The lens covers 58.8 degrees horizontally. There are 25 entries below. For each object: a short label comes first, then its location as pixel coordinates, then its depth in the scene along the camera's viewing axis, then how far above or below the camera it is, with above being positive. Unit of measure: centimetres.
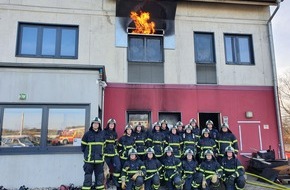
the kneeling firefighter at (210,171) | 699 -111
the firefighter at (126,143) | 772 -35
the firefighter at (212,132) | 850 -5
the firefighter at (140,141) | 797 -30
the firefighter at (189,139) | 821 -27
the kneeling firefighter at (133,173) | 679 -110
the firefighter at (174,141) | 804 -32
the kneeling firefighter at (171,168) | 726 -106
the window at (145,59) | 1096 +311
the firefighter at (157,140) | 808 -30
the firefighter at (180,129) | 849 +6
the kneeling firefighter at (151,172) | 704 -111
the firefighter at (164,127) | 854 +13
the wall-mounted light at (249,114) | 1123 +70
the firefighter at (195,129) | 874 +6
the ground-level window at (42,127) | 790 +16
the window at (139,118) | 1075 +55
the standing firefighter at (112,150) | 714 -55
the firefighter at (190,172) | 712 -116
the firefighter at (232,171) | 696 -112
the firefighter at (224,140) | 812 -31
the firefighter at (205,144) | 809 -42
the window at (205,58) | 1141 +328
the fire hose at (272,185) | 765 -169
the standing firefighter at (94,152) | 668 -53
